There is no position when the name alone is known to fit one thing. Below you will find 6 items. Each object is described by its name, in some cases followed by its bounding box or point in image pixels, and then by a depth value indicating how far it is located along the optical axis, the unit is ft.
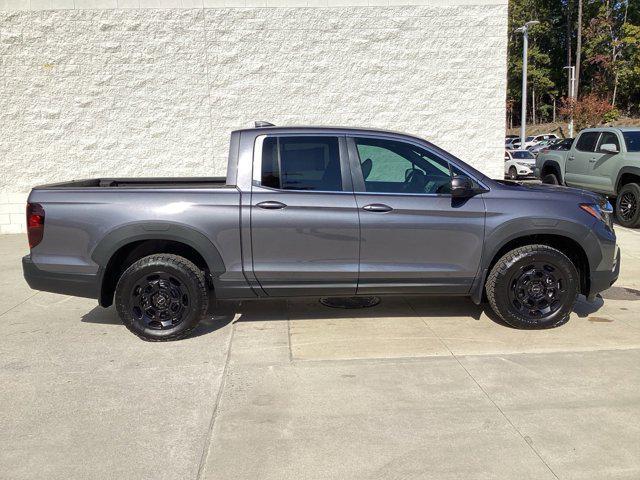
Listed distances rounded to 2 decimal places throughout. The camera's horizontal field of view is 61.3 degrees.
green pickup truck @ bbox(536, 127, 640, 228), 33.60
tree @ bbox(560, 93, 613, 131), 119.44
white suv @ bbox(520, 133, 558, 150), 131.54
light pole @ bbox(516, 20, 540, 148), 92.17
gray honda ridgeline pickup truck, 15.07
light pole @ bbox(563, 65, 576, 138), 124.36
